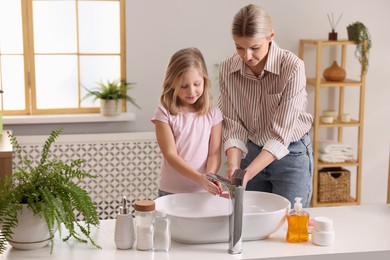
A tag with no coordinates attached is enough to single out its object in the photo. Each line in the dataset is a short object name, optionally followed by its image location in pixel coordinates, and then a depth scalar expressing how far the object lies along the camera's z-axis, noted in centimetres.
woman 231
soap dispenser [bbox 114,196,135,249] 198
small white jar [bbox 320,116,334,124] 437
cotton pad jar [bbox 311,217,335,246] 202
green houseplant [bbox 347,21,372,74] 427
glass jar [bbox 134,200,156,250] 197
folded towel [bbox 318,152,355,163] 436
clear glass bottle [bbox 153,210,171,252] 196
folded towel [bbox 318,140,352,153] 436
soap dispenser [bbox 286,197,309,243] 206
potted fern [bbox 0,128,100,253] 189
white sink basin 199
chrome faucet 194
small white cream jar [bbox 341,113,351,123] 442
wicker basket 441
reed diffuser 444
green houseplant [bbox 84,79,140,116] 421
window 419
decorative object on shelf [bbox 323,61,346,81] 431
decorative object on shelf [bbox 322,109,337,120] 439
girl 246
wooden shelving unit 425
